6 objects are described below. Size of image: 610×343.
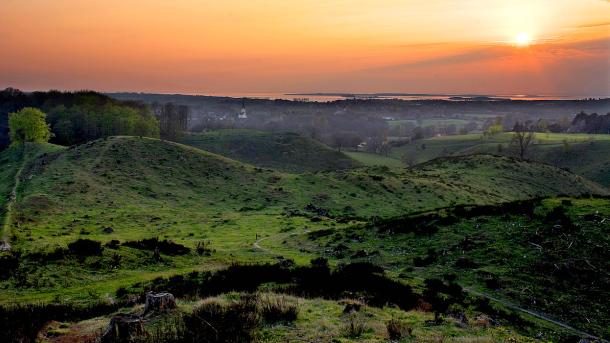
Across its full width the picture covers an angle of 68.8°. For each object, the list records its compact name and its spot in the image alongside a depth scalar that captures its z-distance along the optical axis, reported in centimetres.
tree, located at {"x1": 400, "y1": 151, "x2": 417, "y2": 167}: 18258
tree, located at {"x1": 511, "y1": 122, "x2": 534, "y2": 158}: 17888
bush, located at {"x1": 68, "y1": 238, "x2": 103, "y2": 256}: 3005
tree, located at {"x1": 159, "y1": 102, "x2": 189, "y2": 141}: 17238
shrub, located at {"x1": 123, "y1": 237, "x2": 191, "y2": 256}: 3368
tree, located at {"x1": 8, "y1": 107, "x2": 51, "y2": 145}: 11394
